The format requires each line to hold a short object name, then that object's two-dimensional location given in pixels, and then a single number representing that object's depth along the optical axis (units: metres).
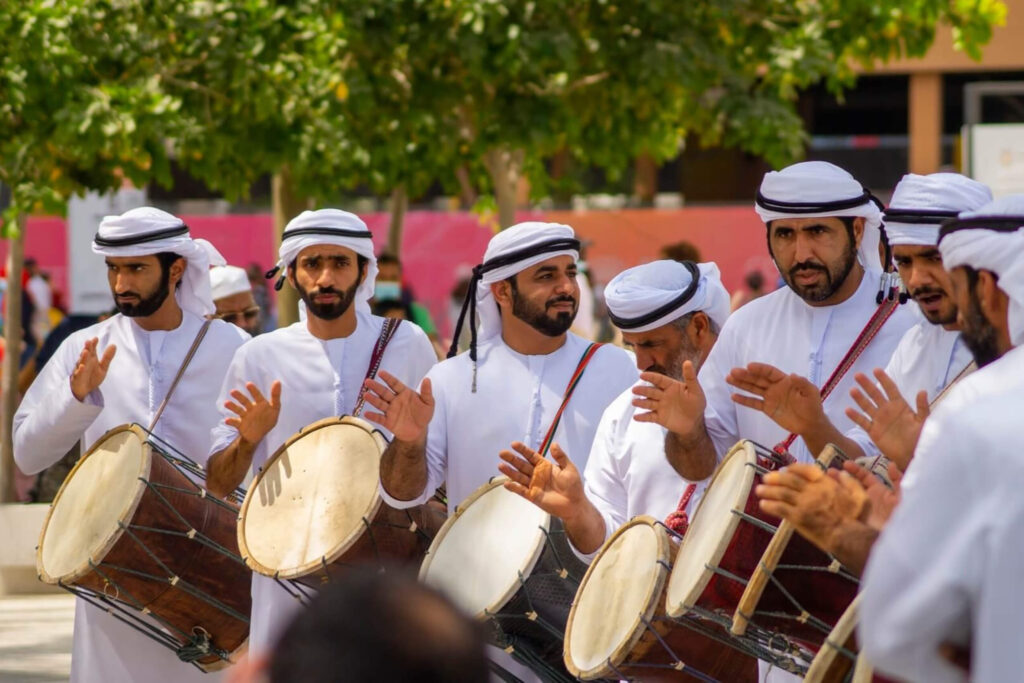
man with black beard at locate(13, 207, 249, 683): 11.05
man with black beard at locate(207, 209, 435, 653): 10.88
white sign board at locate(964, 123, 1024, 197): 20.67
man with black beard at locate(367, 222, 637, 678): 9.70
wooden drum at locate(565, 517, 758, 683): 7.41
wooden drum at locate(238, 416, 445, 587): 9.26
